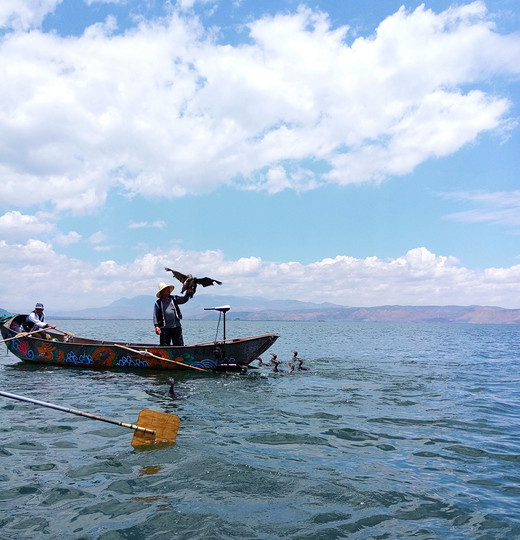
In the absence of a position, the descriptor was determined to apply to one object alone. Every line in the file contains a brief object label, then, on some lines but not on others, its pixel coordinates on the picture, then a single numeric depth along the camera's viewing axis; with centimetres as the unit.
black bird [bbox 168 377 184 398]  1210
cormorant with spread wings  1694
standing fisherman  1681
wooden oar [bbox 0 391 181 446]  773
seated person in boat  1955
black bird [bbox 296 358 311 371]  1905
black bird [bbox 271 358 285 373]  1816
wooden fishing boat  1667
